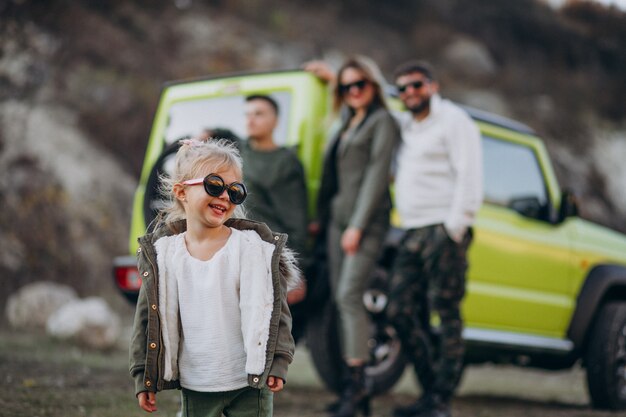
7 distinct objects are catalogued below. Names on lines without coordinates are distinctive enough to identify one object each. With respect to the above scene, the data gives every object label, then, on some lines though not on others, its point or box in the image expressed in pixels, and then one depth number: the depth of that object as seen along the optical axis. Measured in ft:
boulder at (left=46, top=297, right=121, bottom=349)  23.75
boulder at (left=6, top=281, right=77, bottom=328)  27.17
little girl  8.65
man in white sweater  15.74
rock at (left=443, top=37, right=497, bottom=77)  62.44
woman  15.78
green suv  17.02
